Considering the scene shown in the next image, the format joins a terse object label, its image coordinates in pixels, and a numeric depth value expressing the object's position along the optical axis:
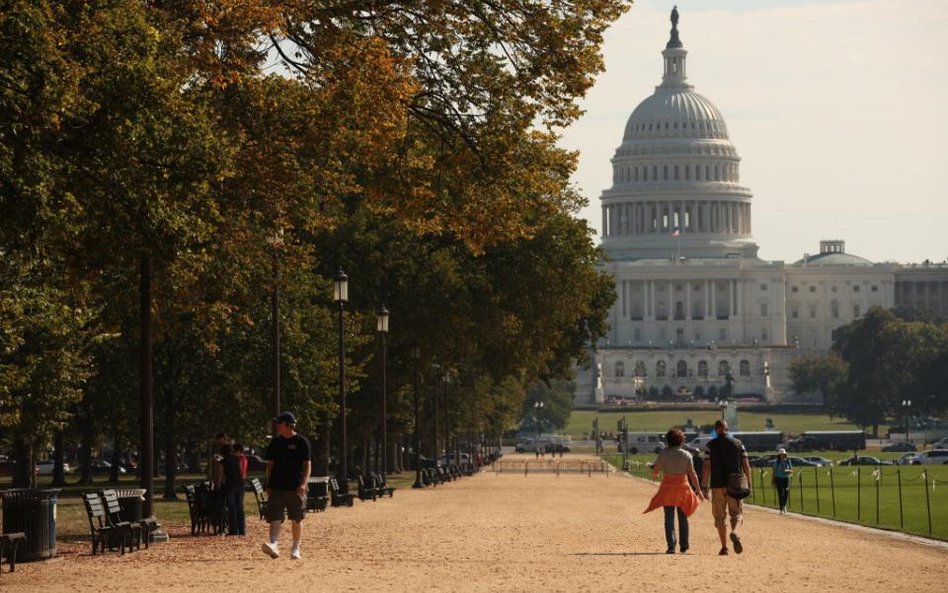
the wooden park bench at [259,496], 43.08
